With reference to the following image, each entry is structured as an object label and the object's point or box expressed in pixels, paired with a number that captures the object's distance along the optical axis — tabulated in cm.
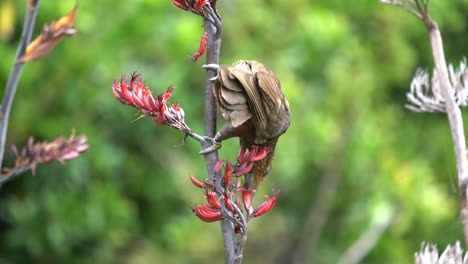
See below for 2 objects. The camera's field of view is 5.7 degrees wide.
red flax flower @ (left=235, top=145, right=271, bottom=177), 862
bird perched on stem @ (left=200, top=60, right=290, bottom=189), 867
